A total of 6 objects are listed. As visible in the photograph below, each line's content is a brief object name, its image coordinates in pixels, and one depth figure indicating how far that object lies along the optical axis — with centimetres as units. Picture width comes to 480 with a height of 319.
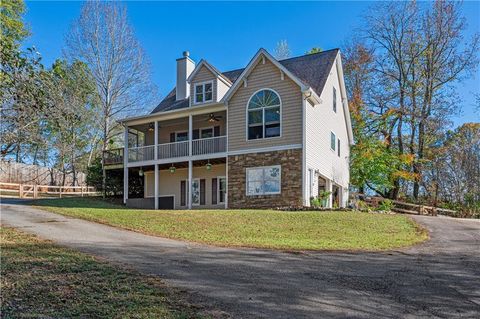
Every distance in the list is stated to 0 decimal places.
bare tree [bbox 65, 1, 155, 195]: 3100
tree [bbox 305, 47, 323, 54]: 3377
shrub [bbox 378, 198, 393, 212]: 2166
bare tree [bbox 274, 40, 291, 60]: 3729
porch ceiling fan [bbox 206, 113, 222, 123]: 2314
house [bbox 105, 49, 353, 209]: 1995
